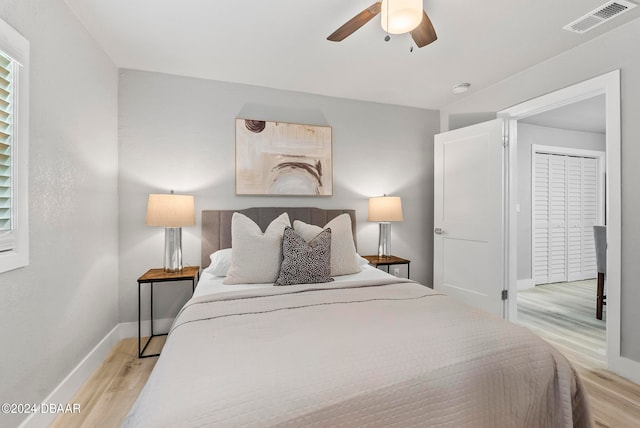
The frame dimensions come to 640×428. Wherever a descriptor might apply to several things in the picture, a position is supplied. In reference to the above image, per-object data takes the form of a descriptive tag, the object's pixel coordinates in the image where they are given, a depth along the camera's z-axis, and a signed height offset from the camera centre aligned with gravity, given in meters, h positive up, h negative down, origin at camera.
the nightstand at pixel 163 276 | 2.44 -0.51
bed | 0.93 -0.56
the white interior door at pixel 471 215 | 2.99 +0.00
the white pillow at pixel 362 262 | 2.80 -0.45
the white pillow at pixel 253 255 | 2.24 -0.31
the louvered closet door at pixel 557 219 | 4.93 -0.07
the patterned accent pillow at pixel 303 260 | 2.22 -0.34
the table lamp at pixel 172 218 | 2.52 -0.03
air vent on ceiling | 1.94 +1.35
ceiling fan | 1.47 +1.04
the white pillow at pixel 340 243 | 2.51 -0.25
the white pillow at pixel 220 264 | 2.45 -0.40
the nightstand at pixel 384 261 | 3.16 -0.49
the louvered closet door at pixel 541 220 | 4.82 -0.09
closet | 4.86 -0.01
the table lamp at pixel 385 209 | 3.28 +0.06
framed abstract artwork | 3.10 +0.60
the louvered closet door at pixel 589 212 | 5.18 +0.04
